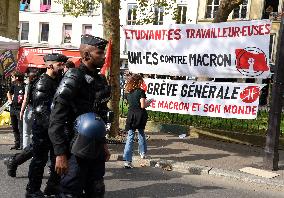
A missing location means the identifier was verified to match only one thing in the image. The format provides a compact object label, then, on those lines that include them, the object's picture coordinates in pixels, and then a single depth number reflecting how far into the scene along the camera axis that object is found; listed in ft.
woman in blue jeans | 25.29
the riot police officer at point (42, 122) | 17.97
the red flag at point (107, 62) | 32.18
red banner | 38.47
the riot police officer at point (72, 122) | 12.82
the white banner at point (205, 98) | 28.27
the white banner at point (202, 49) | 27.27
